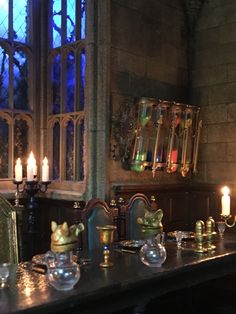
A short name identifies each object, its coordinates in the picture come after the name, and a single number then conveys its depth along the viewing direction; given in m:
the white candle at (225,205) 2.80
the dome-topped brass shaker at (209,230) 2.82
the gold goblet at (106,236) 2.28
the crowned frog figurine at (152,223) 2.70
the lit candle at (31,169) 3.35
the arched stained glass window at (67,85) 3.86
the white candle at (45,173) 3.48
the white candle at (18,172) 3.38
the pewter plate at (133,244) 2.63
